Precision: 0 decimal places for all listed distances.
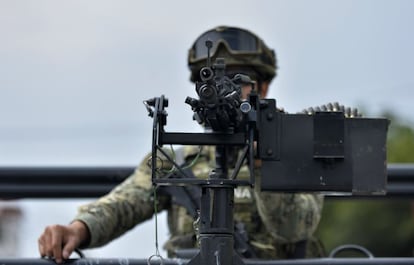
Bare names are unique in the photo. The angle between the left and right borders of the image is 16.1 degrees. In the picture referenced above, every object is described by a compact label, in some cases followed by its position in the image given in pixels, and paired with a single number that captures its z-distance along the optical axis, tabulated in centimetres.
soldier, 527
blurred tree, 4259
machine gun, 371
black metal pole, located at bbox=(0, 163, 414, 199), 588
